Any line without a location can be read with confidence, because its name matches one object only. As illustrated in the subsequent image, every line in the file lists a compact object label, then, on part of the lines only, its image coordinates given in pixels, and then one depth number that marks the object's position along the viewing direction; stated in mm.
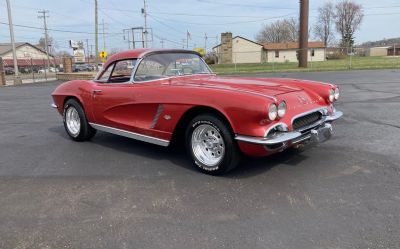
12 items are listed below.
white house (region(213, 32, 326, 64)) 69688
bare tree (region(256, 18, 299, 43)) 100500
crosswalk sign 36469
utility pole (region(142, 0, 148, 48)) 52959
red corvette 3947
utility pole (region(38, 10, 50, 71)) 72812
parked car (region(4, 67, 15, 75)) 63781
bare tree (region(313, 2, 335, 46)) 97438
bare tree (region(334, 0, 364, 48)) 92250
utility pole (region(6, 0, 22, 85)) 28105
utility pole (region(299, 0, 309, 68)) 32625
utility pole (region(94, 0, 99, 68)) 36219
